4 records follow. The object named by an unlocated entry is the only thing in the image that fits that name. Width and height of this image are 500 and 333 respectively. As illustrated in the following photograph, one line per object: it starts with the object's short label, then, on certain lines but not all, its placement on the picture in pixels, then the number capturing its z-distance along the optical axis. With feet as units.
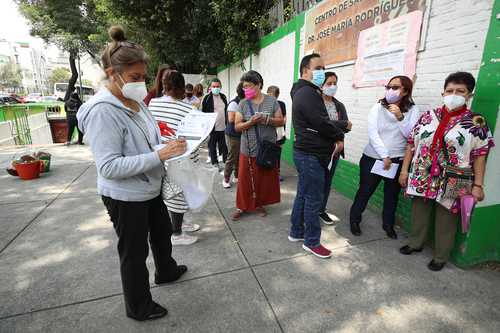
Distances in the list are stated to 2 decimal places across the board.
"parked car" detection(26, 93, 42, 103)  111.77
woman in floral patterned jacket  7.46
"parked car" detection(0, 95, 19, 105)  82.80
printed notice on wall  10.17
